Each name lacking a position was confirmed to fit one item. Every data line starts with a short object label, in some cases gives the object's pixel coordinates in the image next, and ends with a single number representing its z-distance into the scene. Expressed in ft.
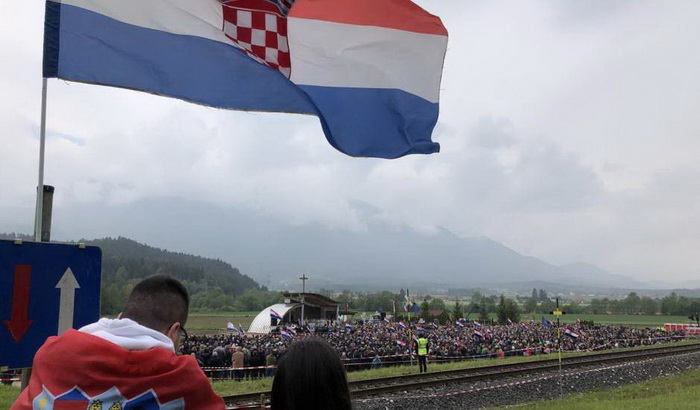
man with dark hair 7.34
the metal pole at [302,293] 165.46
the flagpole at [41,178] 14.11
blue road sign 12.34
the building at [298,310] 184.43
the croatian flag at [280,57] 18.20
